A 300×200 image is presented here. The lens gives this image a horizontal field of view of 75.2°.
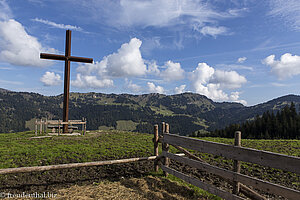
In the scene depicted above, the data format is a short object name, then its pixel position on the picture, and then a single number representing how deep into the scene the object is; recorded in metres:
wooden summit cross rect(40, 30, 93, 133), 24.12
